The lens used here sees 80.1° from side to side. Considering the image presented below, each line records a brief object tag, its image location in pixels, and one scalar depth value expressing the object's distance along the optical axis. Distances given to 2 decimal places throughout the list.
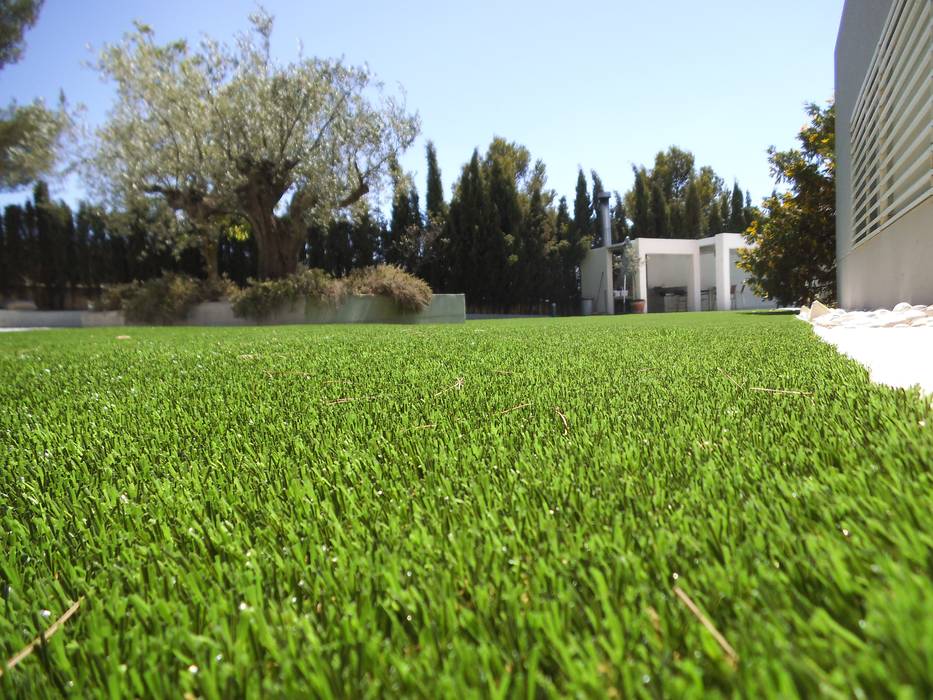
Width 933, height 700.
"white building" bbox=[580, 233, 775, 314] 26.22
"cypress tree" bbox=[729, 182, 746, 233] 34.41
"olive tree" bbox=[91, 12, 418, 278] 15.28
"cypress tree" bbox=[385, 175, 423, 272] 23.83
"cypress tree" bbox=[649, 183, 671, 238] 31.81
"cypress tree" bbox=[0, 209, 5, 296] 20.03
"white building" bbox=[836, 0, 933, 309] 4.65
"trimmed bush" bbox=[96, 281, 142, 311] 15.90
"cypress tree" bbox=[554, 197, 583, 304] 26.50
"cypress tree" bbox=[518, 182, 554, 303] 25.34
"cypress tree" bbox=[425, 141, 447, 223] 24.84
